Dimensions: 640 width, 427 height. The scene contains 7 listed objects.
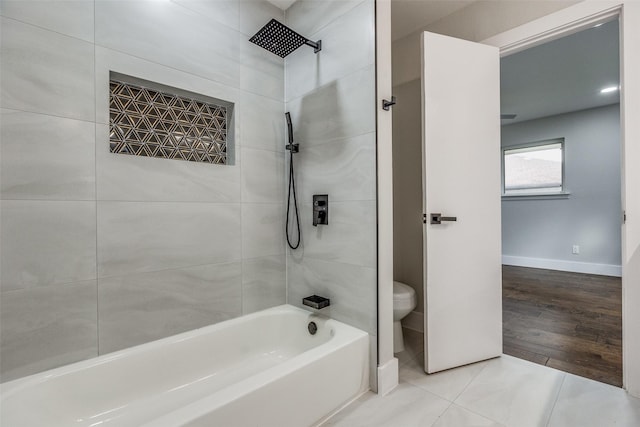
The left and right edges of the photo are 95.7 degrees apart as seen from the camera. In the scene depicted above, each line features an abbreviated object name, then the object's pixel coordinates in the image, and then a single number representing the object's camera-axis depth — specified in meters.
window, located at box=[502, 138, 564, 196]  4.75
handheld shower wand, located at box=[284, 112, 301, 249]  2.04
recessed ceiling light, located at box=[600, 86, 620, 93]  3.67
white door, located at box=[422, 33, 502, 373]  1.85
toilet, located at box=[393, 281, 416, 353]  2.03
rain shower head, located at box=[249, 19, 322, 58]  1.63
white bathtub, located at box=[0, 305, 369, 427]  1.10
